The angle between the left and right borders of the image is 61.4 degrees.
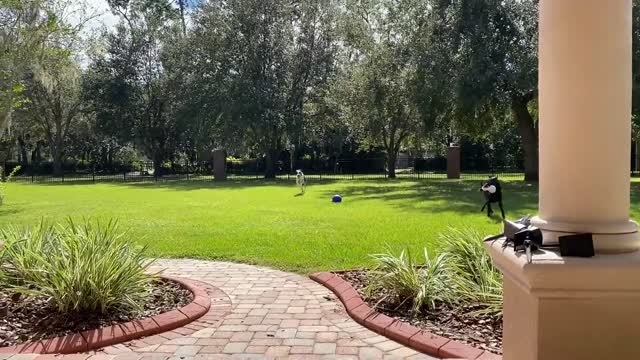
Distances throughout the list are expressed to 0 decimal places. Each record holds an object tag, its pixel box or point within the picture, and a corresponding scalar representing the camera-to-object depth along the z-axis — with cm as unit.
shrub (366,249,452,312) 426
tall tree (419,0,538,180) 1761
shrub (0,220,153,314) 406
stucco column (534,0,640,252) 227
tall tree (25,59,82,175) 3497
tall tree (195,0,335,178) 2806
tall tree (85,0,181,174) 3444
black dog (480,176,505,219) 986
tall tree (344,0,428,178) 2323
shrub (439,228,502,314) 420
